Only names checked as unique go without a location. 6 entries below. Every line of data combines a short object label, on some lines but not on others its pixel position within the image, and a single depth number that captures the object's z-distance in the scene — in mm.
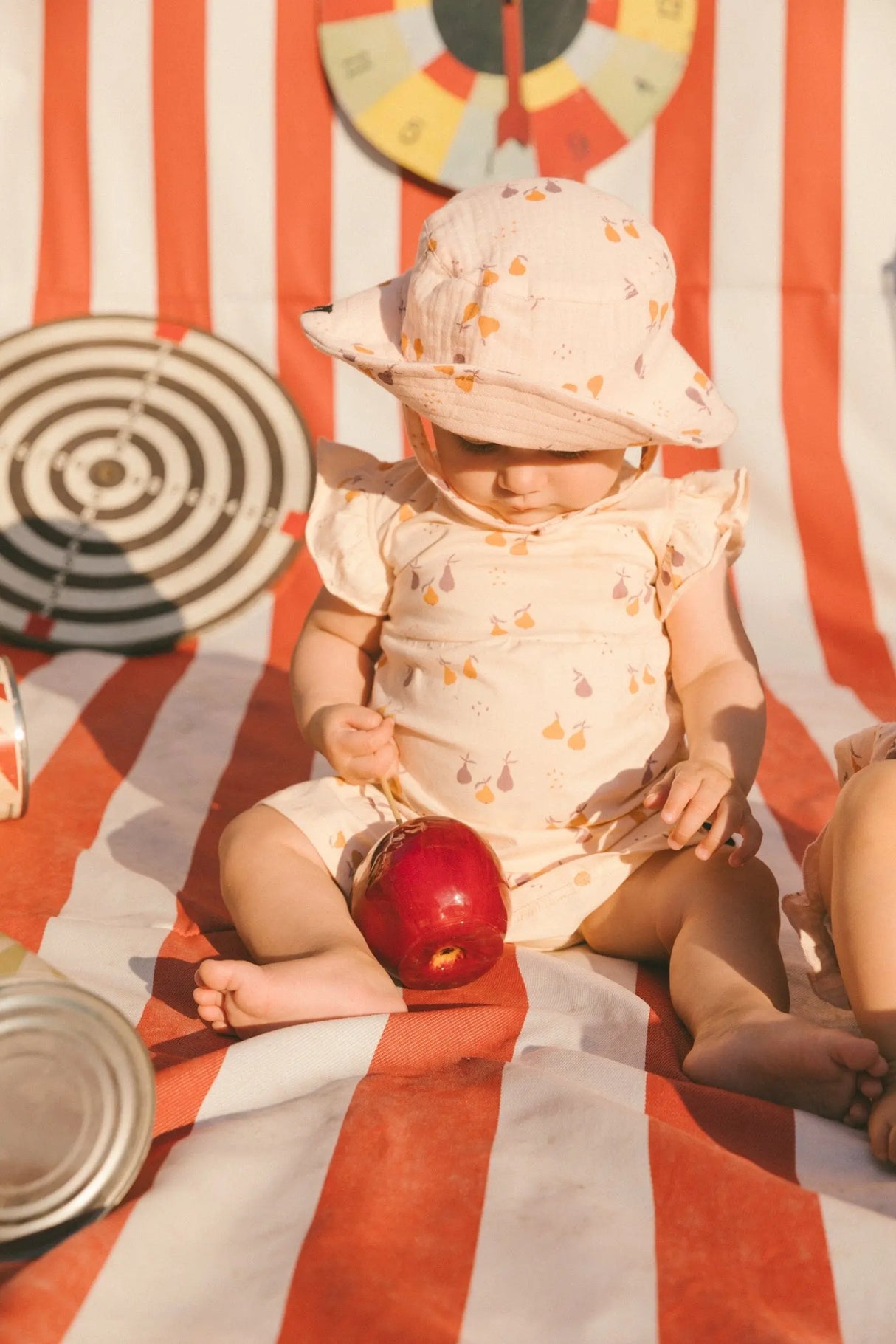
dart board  1939
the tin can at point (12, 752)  1266
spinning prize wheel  1911
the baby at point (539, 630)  1019
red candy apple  978
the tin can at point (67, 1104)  694
